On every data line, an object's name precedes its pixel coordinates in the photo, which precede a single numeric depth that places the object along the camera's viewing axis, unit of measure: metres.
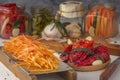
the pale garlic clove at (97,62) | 0.98
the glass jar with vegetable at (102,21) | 1.25
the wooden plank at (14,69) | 0.87
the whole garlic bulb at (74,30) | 1.27
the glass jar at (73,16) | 1.27
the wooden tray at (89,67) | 0.99
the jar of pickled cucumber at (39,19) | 1.30
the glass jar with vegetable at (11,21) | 1.28
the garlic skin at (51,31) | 1.24
